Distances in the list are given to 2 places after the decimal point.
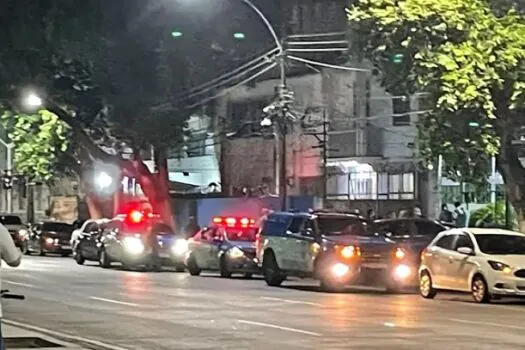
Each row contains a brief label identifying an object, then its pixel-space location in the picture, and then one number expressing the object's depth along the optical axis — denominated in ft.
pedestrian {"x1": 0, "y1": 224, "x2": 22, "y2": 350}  35.37
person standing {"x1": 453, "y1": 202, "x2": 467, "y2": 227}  135.86
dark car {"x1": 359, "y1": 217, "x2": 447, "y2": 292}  96.43
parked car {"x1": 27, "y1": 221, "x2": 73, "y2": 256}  169.48
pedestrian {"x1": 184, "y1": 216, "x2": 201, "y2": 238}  146.63
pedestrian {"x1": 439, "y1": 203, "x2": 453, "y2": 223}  132.87
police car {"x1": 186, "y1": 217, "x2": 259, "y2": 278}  114.16
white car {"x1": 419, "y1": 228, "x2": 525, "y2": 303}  83.82
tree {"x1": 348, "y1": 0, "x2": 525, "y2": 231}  90.02
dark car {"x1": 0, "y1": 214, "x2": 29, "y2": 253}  166.61
